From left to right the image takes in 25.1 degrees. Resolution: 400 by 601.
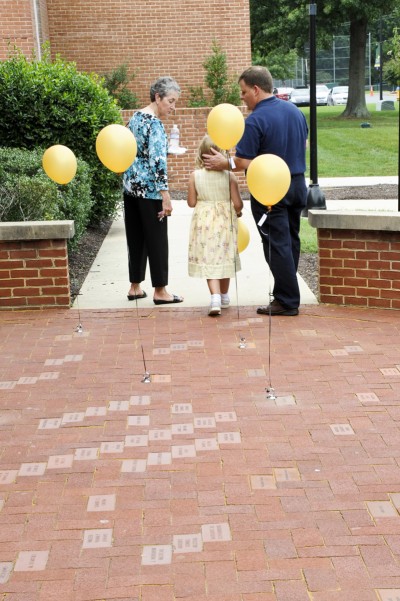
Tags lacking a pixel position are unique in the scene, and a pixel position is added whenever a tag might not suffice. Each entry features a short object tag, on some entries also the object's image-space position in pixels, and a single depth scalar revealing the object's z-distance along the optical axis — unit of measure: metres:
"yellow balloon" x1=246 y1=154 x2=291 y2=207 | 6.07
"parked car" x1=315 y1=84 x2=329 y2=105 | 58.69
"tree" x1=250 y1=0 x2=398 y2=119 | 34.41
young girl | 7.26
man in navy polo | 7.03
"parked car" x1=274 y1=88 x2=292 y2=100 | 56.03
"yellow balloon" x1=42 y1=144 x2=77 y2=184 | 7.12
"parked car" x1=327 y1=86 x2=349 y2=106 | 61.00
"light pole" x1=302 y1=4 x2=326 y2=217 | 13.09
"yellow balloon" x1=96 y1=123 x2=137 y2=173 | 6.46
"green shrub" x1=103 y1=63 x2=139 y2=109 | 19.92
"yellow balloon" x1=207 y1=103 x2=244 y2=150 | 6.49
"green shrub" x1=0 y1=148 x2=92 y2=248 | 8.54
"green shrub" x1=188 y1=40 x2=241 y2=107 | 19.89
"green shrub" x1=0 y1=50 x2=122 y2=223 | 11.00
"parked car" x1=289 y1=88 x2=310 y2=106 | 54.00
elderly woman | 7.35
